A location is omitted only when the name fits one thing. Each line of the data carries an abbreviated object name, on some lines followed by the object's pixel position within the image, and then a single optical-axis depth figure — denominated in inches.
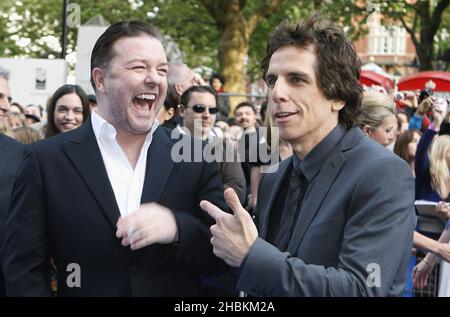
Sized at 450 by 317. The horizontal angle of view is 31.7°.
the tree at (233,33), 836.0
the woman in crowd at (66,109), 264.2
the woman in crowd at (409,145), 281.3
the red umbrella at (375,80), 435.2
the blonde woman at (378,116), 228.8
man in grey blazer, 105.6
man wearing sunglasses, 270.7
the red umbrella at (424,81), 436.1
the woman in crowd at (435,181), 232.5
